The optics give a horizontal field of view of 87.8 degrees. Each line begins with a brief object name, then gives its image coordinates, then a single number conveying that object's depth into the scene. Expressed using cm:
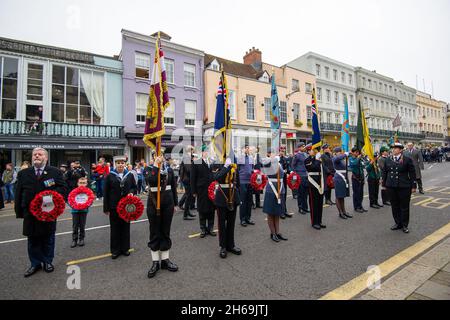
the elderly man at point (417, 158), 1025
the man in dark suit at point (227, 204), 446
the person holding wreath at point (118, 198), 452
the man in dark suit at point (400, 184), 571
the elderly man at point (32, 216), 390
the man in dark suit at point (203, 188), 585
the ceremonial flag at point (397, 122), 1941
